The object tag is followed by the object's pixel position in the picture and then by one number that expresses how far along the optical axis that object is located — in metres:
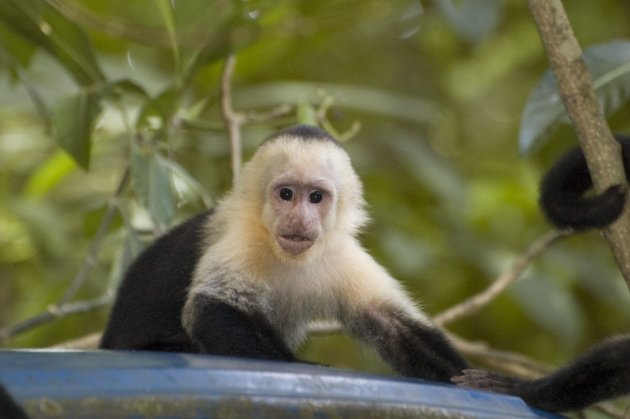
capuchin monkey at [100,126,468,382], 5.08
